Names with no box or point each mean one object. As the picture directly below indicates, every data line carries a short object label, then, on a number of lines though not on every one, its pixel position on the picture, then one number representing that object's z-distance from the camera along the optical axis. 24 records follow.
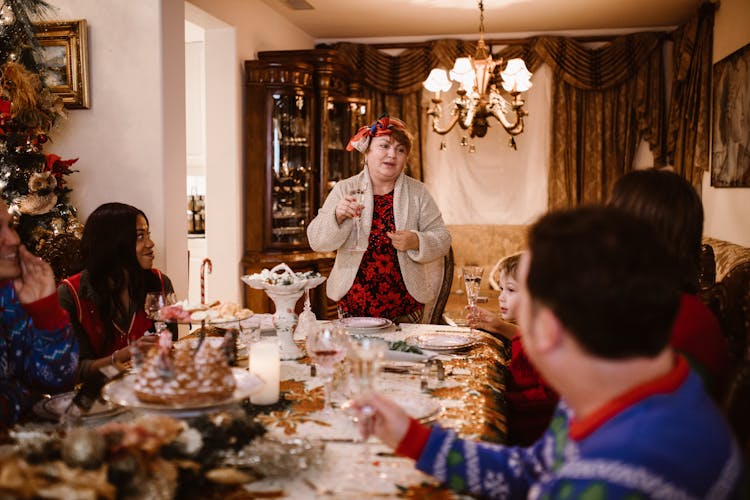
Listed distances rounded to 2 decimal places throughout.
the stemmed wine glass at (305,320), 2.30
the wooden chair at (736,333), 1.24
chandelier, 4.36
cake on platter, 1.37
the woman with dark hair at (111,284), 2.21
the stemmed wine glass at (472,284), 2.45
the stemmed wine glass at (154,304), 1.99
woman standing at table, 3.08
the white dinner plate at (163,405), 1.37
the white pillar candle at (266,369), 1.64
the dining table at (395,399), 1.20
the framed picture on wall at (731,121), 4.15
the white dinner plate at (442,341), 2.19
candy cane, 2.41
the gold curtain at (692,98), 5.07
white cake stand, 2.12
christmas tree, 3.02
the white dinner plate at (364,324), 2.41
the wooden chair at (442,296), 3.09
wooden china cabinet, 5.01
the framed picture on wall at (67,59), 3.49
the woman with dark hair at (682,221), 1.42
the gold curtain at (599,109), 6.17
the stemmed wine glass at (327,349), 1.59
